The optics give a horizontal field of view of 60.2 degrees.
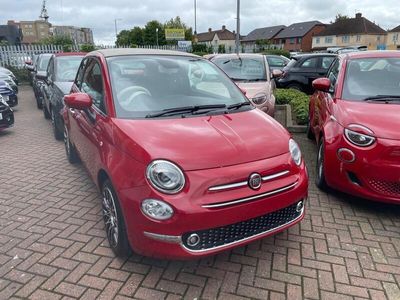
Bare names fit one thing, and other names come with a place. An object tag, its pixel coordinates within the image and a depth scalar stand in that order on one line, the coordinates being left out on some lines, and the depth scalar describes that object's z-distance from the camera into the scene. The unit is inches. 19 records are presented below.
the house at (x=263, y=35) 3390.7
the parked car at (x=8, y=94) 386.0
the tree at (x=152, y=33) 2571.4
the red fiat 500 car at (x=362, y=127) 136.0
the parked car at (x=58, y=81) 255.1
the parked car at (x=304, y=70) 439.8
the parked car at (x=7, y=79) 448.9
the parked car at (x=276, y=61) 653.3
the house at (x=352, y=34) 2620.6
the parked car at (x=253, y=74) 256.2
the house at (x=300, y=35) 3063.5
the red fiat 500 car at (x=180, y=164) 97.0
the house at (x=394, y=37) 2675.7
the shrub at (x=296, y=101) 296.2
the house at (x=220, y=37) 3998.3
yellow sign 1756.2
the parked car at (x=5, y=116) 294.0
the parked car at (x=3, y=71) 500.4
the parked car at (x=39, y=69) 420.7
